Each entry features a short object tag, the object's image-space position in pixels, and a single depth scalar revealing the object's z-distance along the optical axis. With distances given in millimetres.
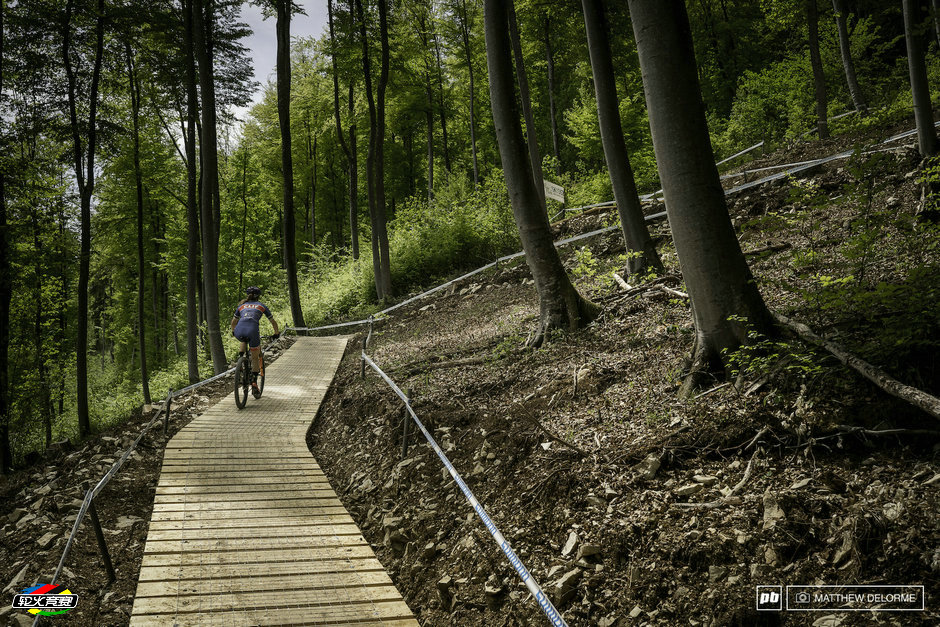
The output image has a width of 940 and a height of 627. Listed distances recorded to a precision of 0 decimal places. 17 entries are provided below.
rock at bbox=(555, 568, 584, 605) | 3166
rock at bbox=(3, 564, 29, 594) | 5012
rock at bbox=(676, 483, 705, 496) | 3430
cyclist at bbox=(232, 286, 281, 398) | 9148
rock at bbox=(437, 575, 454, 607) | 3865
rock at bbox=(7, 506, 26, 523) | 6535
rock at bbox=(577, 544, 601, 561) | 3352
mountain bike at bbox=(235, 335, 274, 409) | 9086
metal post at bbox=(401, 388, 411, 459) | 6035
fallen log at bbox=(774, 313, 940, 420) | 2908
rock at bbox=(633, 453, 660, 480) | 3751
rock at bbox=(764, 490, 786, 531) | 2908
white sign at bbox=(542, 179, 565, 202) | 12742
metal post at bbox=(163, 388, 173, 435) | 7888
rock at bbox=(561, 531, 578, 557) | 3488
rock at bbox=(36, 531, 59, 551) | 5723
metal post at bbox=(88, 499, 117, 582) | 4727
